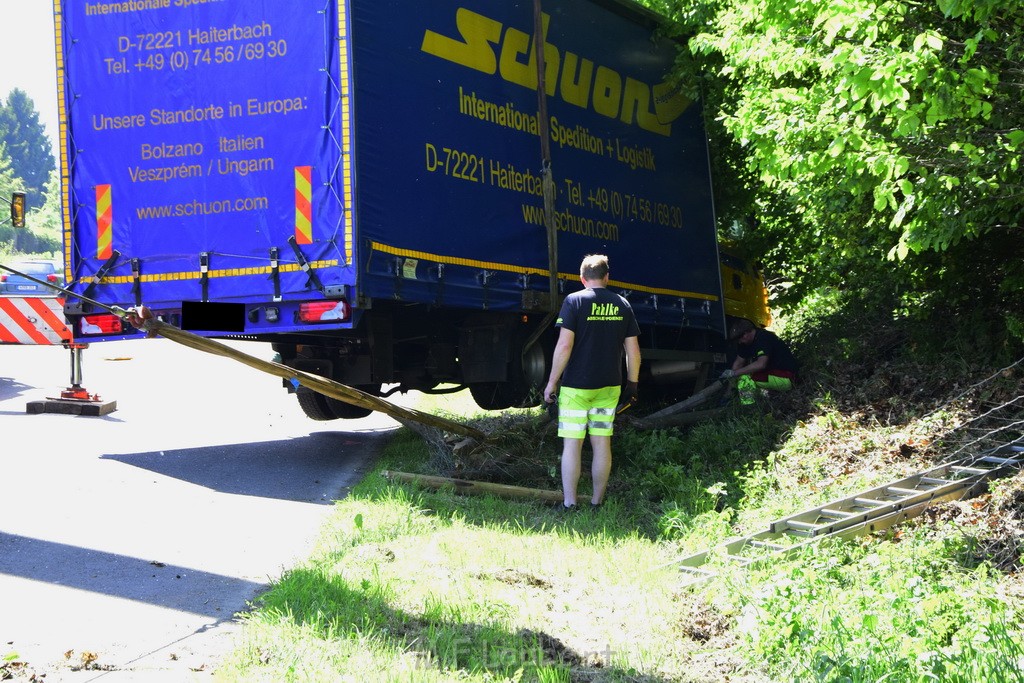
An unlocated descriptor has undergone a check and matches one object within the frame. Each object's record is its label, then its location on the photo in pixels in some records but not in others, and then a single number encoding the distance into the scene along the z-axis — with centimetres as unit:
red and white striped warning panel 1179
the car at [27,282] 3092
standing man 744
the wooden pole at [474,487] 767
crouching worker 1062
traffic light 1251
